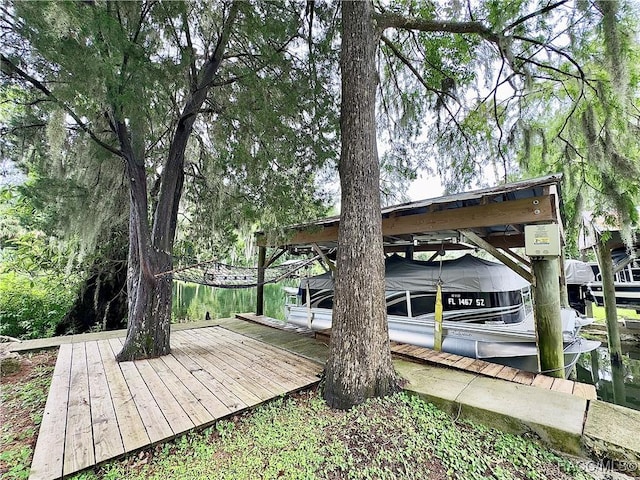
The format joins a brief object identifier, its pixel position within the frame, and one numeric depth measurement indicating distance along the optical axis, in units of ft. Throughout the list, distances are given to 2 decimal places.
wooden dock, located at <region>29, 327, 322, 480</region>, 5.91
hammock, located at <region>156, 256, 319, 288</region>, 12.42
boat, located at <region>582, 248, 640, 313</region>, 27.30
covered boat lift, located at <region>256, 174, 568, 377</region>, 9.16
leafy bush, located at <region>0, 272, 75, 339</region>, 17.21
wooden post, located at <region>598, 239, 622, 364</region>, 20.29
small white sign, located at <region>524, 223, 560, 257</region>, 8.74
